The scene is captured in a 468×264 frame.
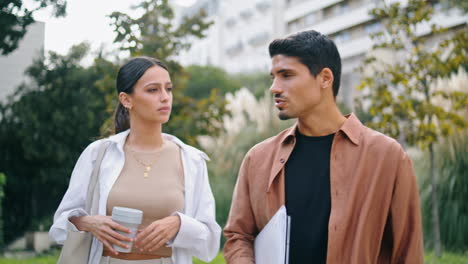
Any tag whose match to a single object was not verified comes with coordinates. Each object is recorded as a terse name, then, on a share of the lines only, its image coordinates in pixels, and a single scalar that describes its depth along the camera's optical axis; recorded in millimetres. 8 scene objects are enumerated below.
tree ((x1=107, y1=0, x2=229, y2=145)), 6480
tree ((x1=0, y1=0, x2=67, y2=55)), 3996
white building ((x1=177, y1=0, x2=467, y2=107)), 38688
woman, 2904
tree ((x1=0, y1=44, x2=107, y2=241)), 9758
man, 2322
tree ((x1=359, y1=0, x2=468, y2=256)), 7992
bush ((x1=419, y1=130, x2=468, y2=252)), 8234
